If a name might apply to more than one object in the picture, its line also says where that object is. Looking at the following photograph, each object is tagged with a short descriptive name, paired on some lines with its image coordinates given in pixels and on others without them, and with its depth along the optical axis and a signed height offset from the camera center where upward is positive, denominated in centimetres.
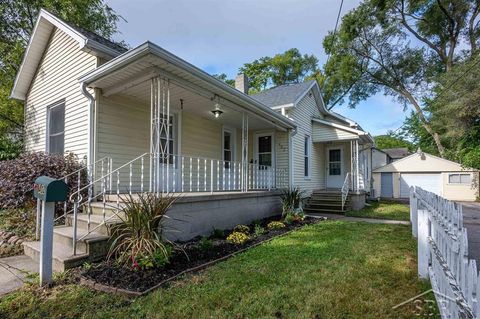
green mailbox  359 -22
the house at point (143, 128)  535 +140
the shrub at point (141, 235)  406 -99
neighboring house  2921 +209
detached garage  1903 -48
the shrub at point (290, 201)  946 -101
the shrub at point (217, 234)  634 -142
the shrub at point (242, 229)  693 -145
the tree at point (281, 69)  3053 +1162
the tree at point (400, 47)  2259 +1093
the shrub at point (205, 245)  511 -136
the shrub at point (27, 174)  589 -1
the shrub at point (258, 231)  685 -150
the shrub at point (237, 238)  588 -144
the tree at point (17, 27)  1205 +724
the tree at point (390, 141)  4764 +537
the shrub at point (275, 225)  764 -148
